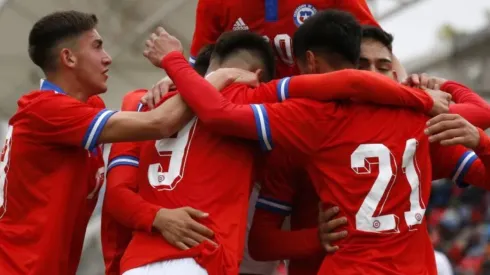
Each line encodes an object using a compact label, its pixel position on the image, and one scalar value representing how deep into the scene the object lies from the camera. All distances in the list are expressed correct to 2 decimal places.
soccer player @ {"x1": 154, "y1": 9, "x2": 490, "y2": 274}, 8.45
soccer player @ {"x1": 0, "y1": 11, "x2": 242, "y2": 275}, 8.98
